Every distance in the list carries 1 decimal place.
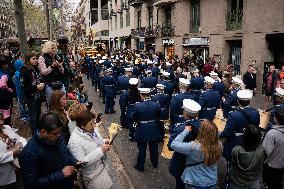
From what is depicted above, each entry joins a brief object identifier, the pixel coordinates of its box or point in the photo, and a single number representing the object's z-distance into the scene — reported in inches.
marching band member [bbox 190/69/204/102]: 416.5
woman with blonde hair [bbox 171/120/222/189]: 172.9
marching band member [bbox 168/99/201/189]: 199.0
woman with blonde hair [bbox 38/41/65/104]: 304.0
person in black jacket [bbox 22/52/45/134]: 311.7
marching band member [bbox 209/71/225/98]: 423.5
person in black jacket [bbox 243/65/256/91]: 616.7
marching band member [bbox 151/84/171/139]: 362.6
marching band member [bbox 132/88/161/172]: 283.6
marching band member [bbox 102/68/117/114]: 506.9
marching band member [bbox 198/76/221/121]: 350.3
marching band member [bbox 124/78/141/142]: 370.6
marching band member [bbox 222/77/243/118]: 327.4
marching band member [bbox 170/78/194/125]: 322.7
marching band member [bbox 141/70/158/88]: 443.2
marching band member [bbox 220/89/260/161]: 237.1
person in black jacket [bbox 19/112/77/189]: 140.6
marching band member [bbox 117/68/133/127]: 429.4
